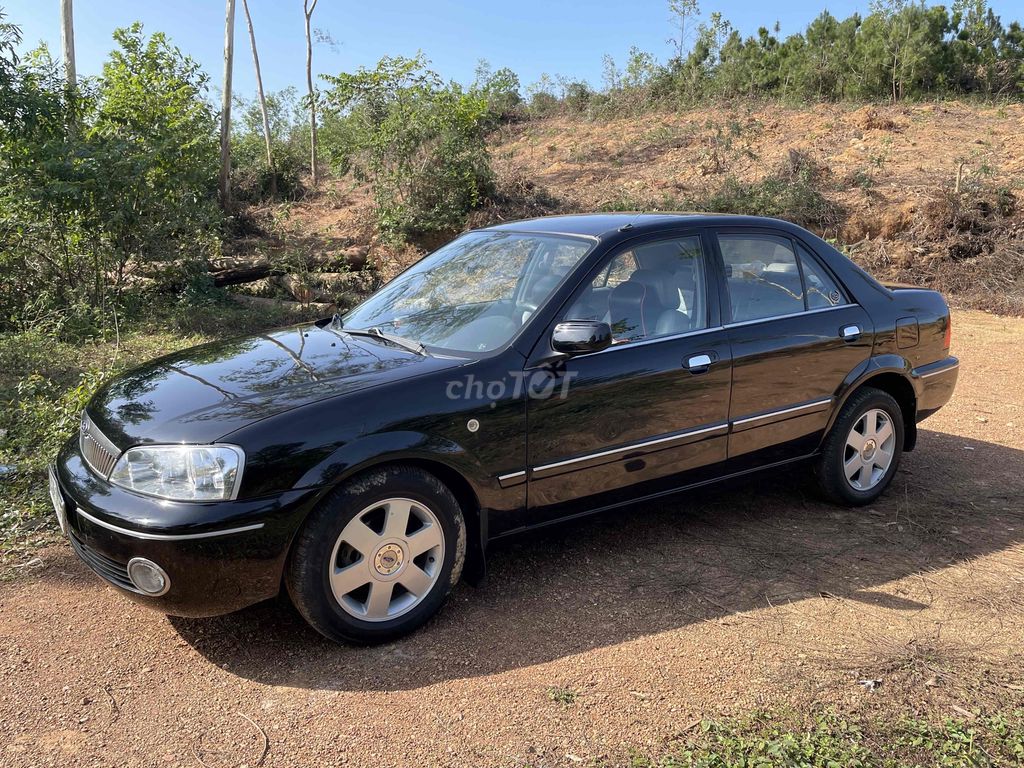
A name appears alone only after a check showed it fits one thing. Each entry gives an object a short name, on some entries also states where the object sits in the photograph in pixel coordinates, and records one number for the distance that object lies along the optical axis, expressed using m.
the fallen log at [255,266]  12.73
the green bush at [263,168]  21.38
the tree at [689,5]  26.92
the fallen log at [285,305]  11.59
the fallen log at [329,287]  12.25
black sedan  3.13
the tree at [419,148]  14.91
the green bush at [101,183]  9.30
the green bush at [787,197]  15.19
